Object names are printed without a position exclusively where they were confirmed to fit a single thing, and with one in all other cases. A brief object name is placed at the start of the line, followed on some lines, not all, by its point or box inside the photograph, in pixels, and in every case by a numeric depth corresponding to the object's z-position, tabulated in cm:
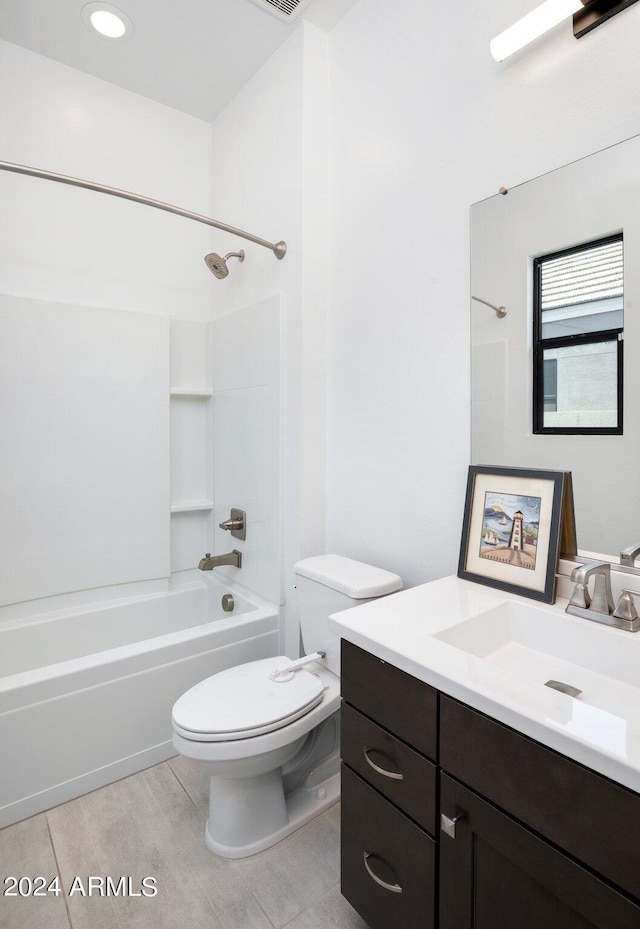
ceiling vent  183
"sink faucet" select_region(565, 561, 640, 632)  101
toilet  136
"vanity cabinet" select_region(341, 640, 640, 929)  67
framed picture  118
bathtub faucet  228
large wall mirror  110
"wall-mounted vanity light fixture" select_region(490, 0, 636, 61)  111
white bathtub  159
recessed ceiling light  188
